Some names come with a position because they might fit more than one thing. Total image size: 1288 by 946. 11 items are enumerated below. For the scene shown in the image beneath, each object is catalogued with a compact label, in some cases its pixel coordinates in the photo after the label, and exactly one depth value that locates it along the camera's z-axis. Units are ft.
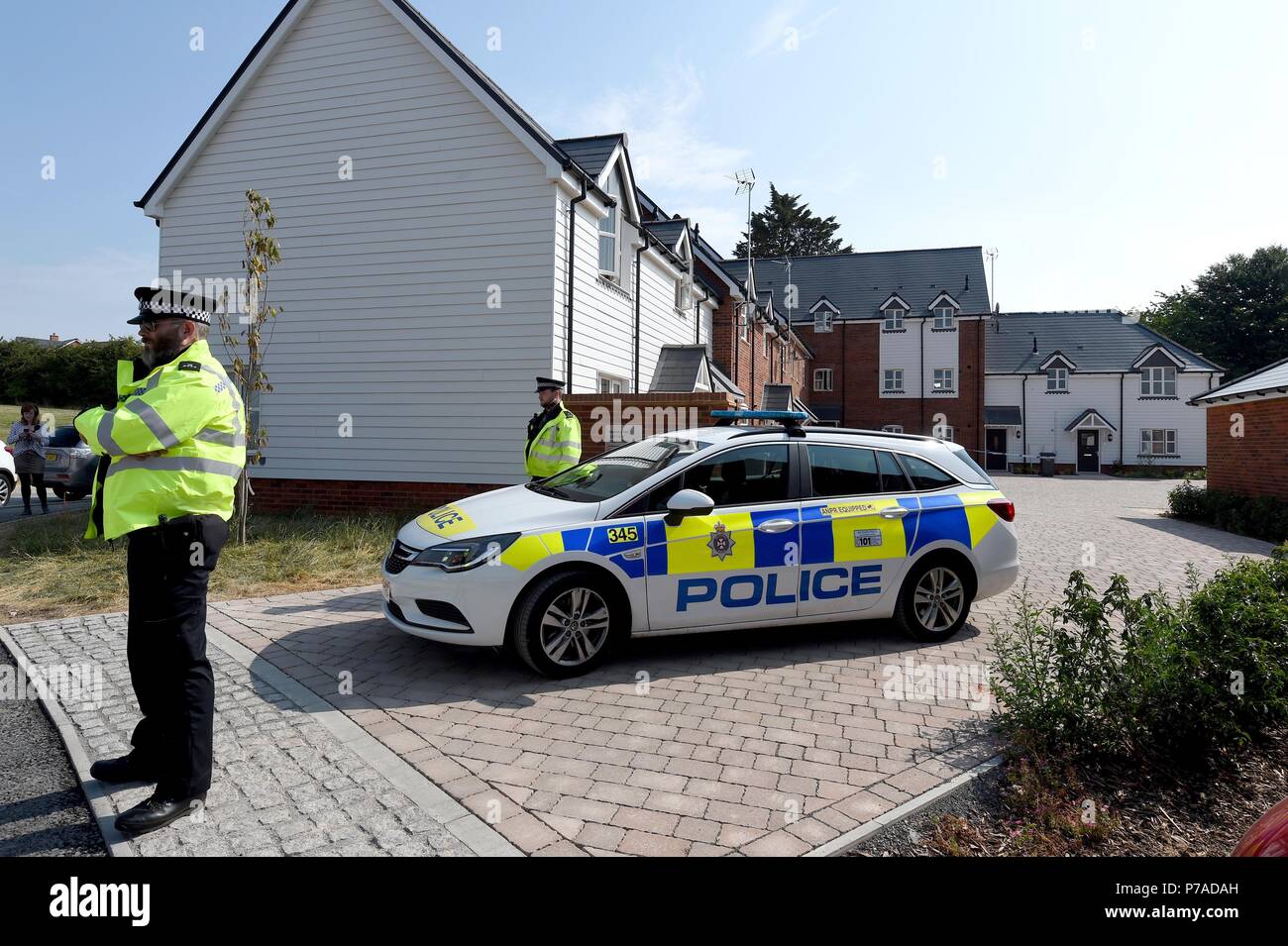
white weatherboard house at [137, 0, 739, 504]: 40.29
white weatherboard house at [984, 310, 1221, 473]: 138.62
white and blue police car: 15.97
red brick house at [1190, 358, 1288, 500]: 50.83
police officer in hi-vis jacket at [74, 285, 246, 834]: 9.99
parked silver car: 50.03
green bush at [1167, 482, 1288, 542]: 45.80
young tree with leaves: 31.82
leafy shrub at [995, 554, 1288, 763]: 12.35
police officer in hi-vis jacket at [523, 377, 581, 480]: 25.11
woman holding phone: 43.93
